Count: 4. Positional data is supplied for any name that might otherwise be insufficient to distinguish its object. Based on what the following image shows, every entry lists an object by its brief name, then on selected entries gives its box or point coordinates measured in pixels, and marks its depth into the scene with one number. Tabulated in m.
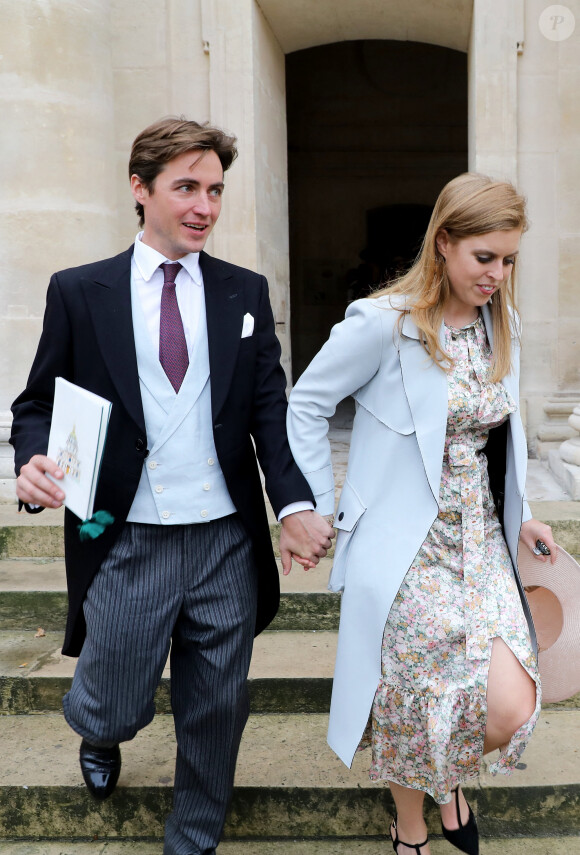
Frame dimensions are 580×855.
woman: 2.29
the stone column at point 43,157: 5.30
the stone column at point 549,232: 5.82
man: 2.34
